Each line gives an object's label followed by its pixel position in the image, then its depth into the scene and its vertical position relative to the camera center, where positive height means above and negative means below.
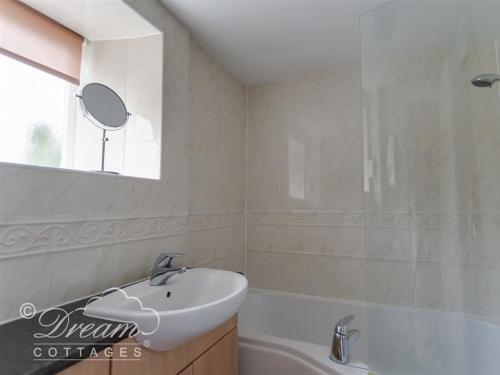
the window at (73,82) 1.06 +0.56
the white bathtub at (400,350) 1.33 -0.74
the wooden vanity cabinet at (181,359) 0.73 -0.54
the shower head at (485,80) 1.38 +0.64
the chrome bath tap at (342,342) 1.26 -0.65
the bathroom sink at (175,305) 0.79 -0.35
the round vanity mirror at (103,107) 1.17 +0.44
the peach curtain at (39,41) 1.08 +0.71
